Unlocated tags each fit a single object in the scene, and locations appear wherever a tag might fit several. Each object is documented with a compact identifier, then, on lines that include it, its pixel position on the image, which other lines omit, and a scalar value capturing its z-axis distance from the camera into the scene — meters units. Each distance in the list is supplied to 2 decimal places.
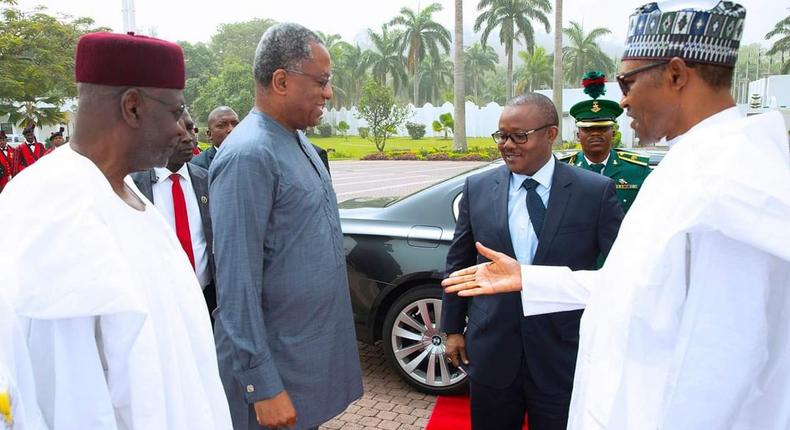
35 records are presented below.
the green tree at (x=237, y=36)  79.19
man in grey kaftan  2.02
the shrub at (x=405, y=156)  31.20
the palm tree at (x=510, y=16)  47.78
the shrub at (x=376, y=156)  32.11
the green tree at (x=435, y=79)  76.94
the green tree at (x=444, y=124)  45.38
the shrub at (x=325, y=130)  54.24
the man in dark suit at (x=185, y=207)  3.20
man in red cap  1.18
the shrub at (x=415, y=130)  47.97
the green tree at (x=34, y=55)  19.95
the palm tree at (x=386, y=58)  61.34
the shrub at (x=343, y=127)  51.84
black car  4.17
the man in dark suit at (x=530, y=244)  2.43
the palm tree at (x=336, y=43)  62.97
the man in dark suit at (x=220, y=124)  5.29
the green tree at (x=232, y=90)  46.78
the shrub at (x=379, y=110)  32.72
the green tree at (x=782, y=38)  54.19
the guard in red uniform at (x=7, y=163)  11.45
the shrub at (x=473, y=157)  28.91
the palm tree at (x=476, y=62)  80.00
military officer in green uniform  3.94
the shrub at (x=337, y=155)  33.27
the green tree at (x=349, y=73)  65.19
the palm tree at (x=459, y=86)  28.75
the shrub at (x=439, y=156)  29.78
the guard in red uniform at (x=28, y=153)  11.85
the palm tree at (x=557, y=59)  27.88
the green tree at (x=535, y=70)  57.22
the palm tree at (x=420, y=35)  54.78
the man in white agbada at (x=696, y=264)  1.27
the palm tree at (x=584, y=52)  62.06
